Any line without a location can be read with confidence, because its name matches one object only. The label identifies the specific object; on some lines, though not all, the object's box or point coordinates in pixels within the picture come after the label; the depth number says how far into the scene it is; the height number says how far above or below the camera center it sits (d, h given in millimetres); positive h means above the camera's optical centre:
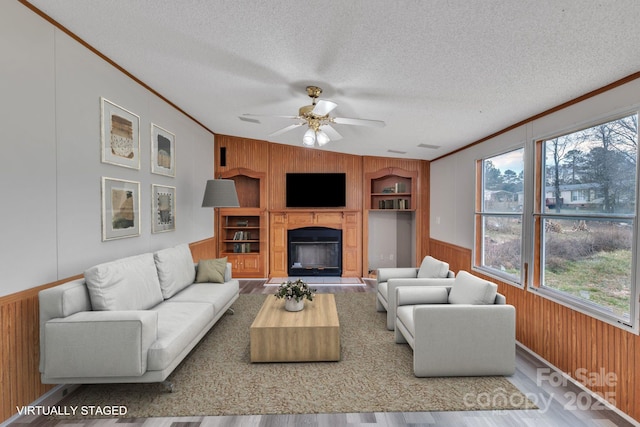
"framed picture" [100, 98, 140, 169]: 3084 +842
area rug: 2311 -1477
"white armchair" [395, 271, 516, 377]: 2662 -1124
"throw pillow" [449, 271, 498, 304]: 2846 -778
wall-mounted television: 6633 +485
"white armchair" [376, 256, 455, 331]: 3703 -873
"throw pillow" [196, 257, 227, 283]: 4242 -827
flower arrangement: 3370 -888
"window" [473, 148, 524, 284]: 3748 -48
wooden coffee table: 2953 -1266
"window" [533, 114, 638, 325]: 2387 -54
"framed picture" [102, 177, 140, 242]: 3098 +43
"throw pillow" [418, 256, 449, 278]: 3871 -748
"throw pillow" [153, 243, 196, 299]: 3512 -707
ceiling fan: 2948 +981
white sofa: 2236 -941
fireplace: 6652 -863
